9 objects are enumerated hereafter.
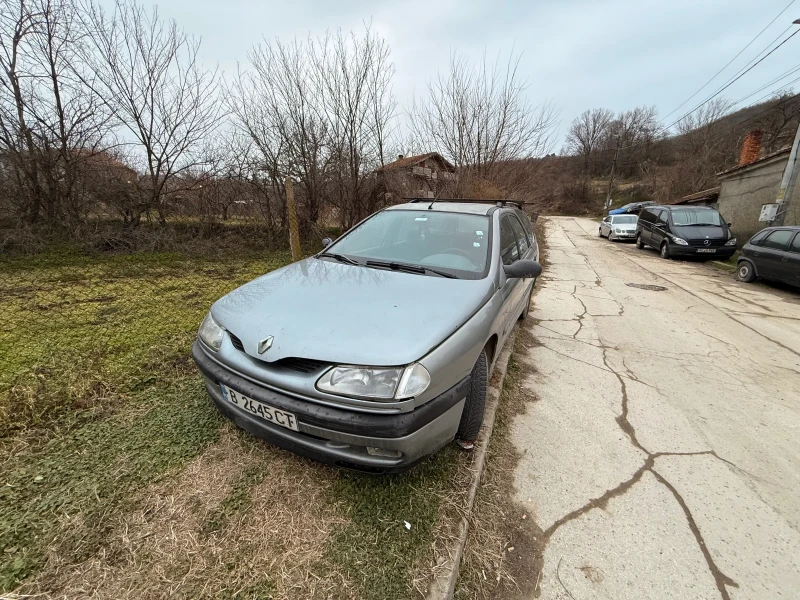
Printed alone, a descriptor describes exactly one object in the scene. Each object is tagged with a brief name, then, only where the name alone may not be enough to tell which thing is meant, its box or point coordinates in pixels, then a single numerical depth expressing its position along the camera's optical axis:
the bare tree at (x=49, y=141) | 6.39
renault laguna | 1.50
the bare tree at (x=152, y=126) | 7.36
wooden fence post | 4.29
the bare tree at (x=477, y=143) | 11.88
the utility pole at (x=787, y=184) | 9.51
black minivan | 10.18
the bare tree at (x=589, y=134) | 51.09
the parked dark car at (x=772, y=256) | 6.49
